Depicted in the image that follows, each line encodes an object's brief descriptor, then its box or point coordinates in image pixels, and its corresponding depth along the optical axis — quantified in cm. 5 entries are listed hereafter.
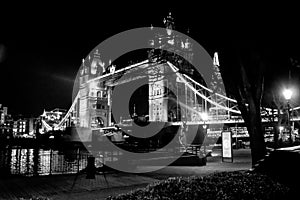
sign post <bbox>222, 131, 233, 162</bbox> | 1788
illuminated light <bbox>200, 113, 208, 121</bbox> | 5408
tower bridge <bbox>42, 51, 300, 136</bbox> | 6719
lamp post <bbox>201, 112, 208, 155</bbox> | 4410
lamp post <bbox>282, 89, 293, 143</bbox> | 1623
